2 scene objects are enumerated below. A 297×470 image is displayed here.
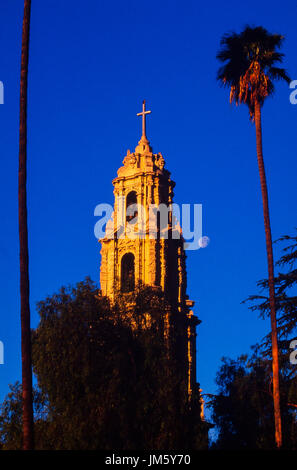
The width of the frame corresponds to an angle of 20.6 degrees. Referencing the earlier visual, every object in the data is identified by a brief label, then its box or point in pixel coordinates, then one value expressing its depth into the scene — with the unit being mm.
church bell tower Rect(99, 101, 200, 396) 72062
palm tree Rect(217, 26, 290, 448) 42906
